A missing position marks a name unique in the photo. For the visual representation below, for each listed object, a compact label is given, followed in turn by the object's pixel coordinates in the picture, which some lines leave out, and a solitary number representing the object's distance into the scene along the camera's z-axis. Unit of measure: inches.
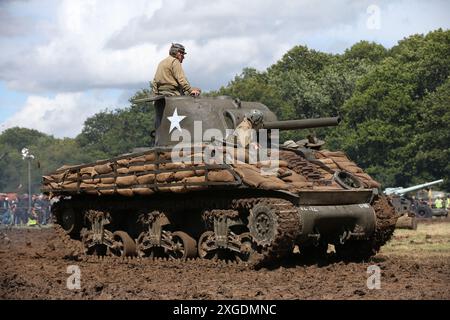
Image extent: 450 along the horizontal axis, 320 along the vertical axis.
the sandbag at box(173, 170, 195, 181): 658.2
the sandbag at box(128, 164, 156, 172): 698.8
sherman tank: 623.8
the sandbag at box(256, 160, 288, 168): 641.6
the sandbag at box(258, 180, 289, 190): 607.2
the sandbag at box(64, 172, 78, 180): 784.6
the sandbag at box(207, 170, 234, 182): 625.6
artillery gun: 1740.4
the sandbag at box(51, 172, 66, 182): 802.8
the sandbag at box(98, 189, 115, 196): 739.7
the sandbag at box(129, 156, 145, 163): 710.2
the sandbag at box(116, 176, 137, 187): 715.6
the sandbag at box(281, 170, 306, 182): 637.3
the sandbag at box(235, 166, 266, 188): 611.8
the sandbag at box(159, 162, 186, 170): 669.3
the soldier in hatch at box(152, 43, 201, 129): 762.2
